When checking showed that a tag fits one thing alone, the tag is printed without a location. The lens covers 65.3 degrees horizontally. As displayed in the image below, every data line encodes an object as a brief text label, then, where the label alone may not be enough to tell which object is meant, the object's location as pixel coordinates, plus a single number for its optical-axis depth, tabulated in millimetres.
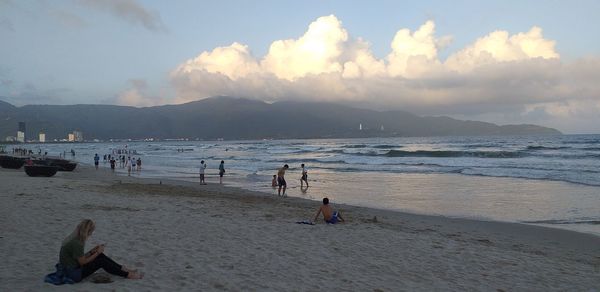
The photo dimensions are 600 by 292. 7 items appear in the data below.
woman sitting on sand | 6066
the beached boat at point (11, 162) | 32969
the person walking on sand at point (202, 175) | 25350
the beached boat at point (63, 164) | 31844
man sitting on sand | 11945
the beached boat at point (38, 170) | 24297
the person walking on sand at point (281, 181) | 20362
